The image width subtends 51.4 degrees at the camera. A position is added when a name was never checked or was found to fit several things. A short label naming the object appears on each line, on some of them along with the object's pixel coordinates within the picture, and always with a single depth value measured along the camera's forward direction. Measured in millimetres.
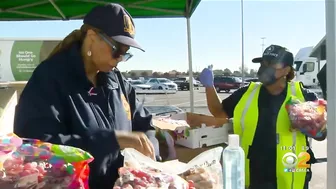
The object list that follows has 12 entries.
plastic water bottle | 1128
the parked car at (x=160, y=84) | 28345
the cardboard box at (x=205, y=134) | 2430
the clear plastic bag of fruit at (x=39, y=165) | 928
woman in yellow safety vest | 2225
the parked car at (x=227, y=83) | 25031
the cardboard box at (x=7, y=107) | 2604
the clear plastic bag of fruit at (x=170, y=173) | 1018
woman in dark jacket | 1177
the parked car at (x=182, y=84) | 32691
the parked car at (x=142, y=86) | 26475
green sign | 3884
